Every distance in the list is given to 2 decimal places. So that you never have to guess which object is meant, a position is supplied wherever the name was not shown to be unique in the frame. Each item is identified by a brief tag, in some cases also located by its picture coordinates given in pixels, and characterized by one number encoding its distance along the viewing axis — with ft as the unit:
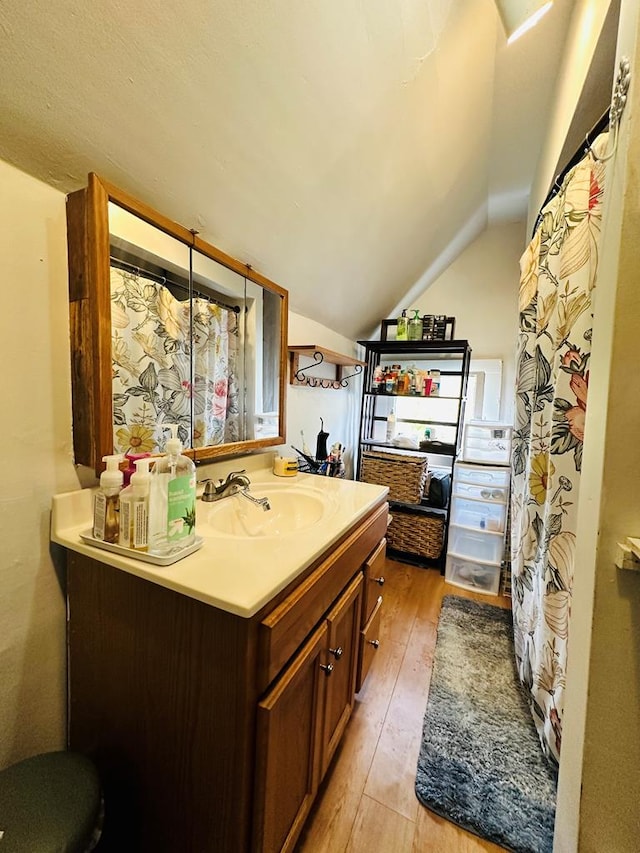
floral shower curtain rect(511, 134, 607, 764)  3.08
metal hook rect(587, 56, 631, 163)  2.04
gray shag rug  3.12
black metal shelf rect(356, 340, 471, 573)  7.63
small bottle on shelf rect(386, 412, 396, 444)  8.49
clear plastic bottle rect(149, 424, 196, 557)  2.25
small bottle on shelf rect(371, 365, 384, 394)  8.41
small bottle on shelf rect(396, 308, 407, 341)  8.07
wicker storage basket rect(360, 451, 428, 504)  7.52
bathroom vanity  1.99
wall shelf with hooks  5.50
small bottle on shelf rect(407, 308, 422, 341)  7.99
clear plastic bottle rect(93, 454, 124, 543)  2.29
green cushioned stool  1.80
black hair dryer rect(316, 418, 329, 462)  6.35
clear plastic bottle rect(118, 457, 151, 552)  2.20
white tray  2.16
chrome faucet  3.61
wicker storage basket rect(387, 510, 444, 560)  7.67
